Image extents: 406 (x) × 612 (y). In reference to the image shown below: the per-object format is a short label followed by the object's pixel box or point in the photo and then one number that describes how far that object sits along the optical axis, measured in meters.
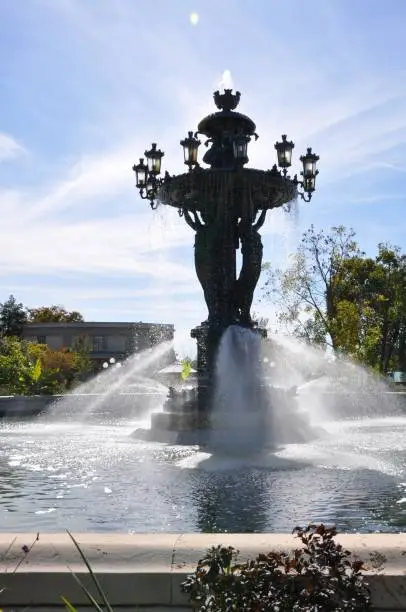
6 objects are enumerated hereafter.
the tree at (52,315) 101.00
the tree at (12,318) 78.62
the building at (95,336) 80.94
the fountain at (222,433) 6.72
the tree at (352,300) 39.03
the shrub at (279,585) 2.69
